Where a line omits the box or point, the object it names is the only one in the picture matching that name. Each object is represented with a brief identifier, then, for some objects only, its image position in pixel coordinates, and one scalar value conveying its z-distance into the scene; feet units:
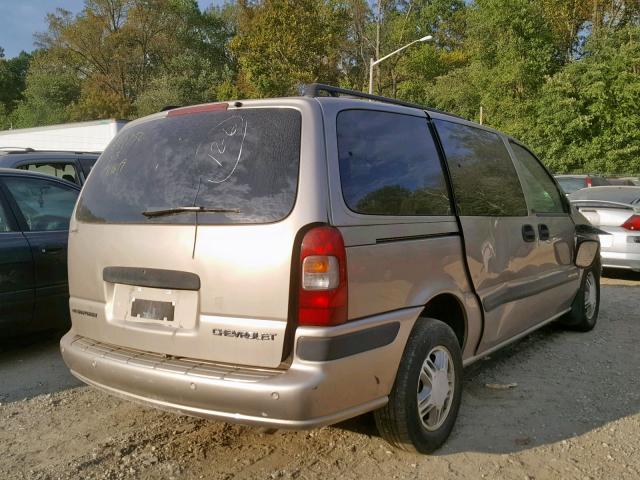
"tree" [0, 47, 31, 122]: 206.90
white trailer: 47.42
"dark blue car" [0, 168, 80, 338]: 14.73
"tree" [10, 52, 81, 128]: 162.50
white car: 26.50
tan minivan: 8.45
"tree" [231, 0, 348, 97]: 120.88
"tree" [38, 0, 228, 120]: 157.48
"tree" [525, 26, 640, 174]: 94.32
